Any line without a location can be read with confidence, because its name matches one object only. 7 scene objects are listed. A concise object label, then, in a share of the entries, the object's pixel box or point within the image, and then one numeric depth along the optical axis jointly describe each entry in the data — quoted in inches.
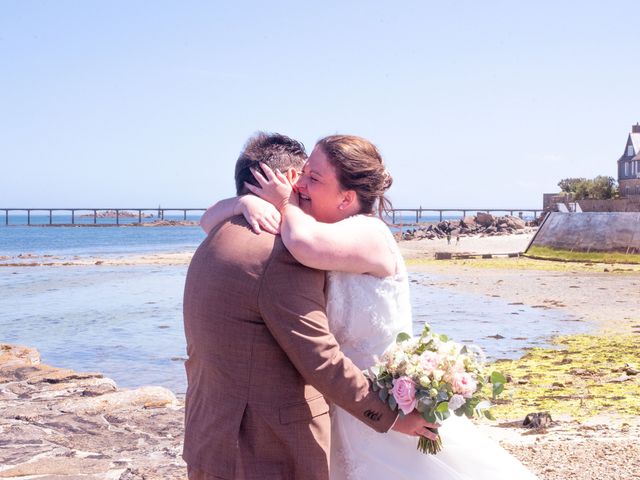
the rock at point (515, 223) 2124.0
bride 106.9
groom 99.7
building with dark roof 2500.0
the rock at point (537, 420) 262.5
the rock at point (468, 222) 2256.9
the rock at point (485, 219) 2230.6
